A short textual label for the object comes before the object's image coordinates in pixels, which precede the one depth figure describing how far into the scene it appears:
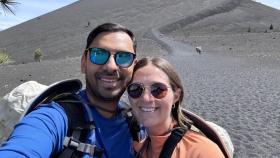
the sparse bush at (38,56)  12.03
